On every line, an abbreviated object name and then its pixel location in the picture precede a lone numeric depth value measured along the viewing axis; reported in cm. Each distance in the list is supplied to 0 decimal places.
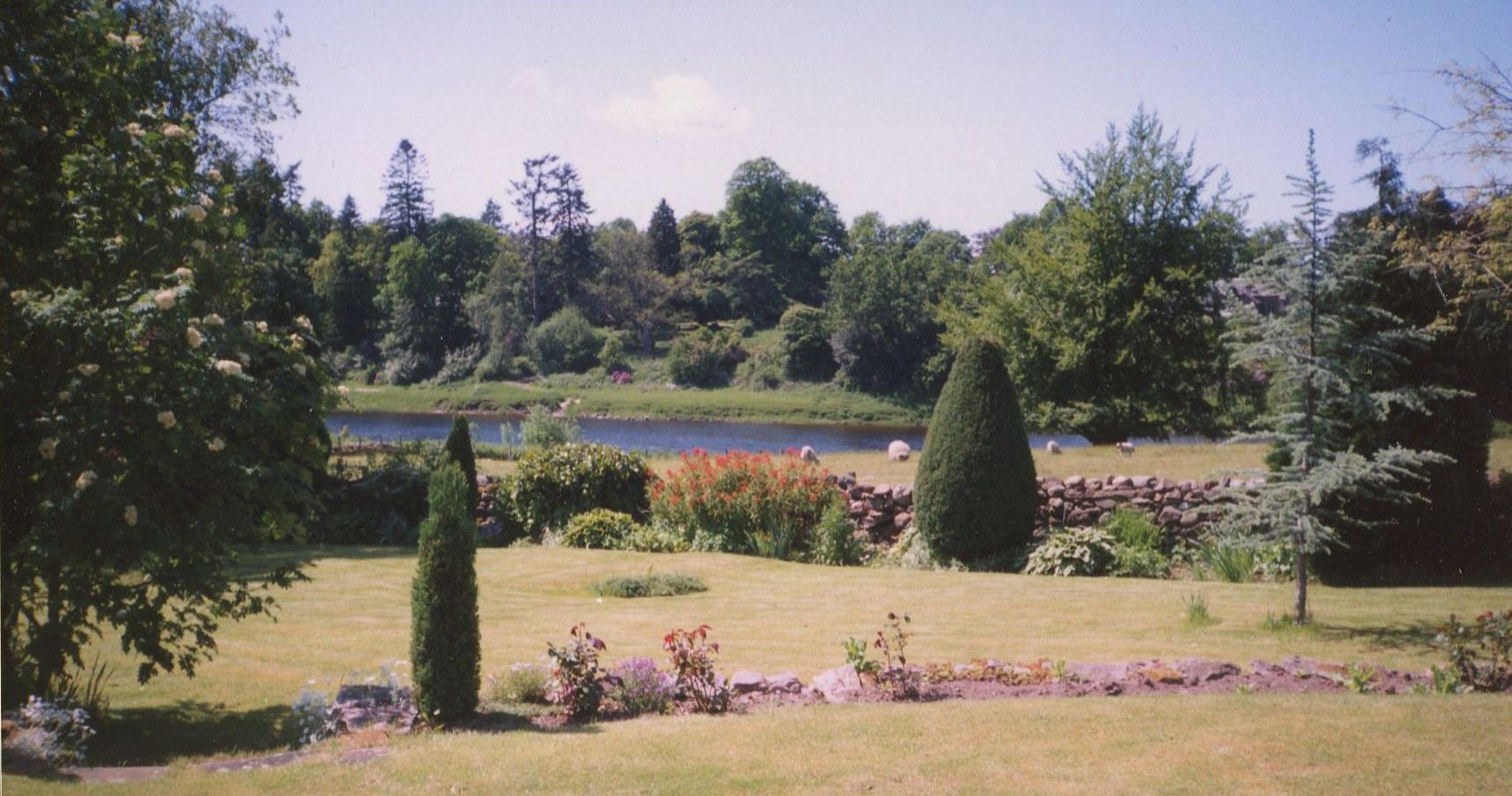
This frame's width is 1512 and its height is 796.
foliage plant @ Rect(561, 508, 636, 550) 1620
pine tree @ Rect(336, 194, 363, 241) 7575
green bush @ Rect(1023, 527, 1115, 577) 1362
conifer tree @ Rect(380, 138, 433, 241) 7644
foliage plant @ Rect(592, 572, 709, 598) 1236
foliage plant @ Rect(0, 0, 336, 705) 609
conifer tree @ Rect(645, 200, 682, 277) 7312
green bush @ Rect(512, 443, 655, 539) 1738
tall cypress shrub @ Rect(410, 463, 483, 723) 675
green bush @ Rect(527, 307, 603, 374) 6003
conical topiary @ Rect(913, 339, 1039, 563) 1411
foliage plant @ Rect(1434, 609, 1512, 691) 766
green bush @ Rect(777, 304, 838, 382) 5756
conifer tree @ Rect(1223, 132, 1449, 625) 904
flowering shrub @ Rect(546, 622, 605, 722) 714
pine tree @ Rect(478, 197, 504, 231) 8956
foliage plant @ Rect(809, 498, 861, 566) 1512
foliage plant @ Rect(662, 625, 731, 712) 729
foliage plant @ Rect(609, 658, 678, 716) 733
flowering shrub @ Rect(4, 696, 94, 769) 565
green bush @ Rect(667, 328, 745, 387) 5803
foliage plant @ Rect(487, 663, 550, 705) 753
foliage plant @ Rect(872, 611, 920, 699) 755
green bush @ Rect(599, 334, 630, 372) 6028
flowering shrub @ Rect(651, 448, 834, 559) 1569
